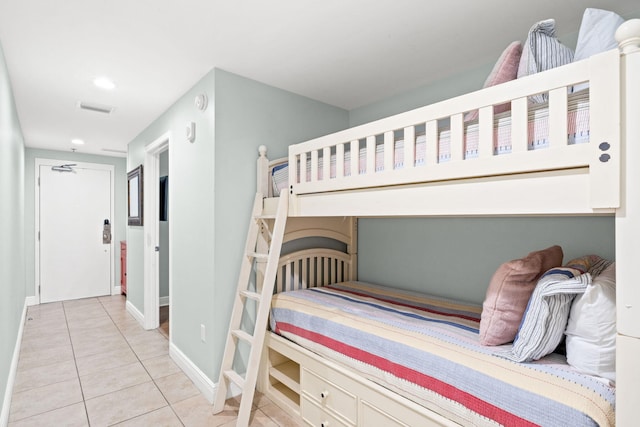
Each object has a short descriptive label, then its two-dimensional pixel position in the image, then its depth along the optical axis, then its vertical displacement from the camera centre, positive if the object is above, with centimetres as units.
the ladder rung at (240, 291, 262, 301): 219 -57
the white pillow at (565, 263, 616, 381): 113 -42
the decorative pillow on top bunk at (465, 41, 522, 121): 152 +66
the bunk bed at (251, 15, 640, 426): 95 -1
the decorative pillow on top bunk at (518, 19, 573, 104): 138 +67
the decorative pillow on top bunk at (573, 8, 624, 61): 127 +70
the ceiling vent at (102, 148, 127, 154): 506 +96
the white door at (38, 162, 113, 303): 504 -30
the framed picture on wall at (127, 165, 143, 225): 400 +21
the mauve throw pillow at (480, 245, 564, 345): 142 -38
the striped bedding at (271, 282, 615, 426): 111 -63
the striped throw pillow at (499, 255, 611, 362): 127 -41
